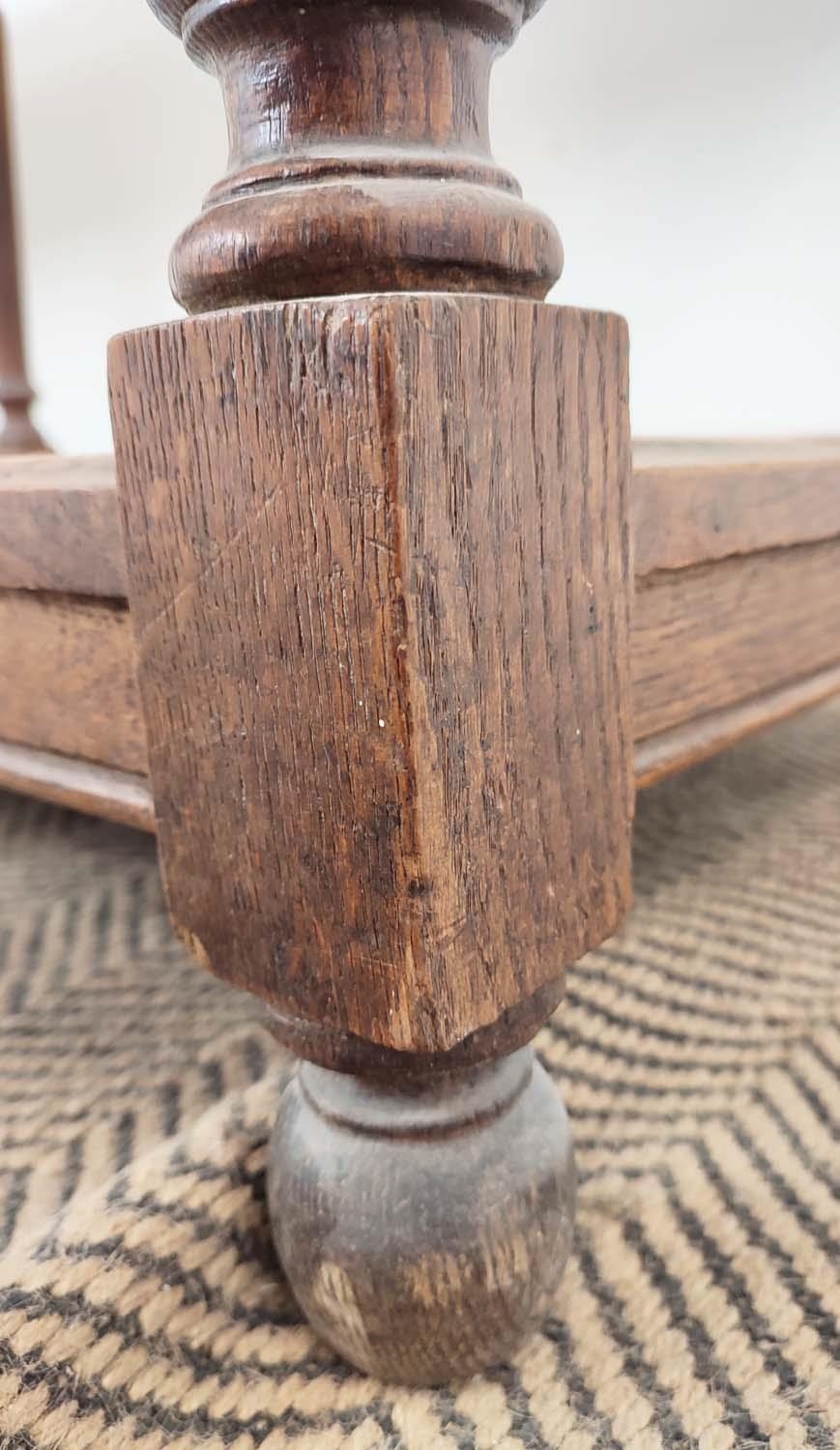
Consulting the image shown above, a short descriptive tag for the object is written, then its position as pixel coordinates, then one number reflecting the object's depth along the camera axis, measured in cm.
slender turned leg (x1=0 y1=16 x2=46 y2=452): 96
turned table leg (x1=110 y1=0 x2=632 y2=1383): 28
